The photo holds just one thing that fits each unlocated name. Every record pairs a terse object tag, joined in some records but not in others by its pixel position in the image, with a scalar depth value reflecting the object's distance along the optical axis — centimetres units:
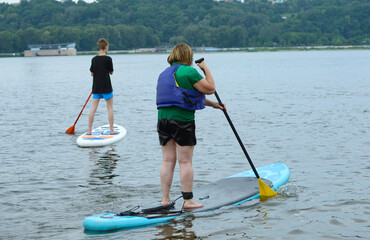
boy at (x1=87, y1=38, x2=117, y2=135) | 1177
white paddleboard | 1212
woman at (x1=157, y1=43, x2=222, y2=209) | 646
